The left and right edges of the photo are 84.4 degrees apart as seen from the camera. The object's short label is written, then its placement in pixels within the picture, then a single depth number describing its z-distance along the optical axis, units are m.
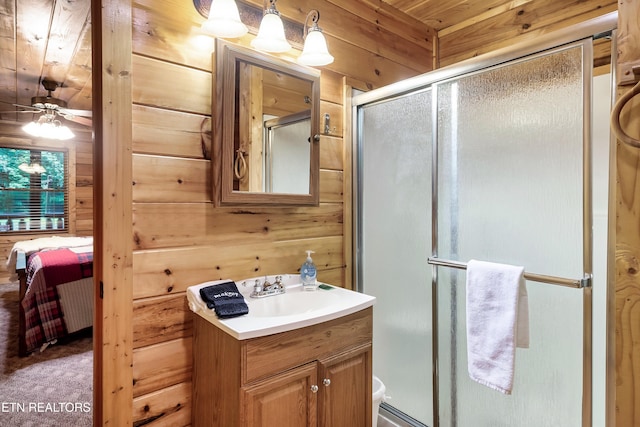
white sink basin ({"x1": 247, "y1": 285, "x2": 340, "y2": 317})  1.48
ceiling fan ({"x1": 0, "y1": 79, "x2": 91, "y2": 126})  3.34
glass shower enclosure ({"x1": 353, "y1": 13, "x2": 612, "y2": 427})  1.27
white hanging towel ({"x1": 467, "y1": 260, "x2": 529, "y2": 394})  1.33
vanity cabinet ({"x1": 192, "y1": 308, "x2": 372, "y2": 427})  1.12
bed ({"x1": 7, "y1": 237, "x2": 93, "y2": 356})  2.71
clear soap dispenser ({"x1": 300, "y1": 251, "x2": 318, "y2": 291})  1.65
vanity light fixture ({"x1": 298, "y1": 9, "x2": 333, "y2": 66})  1.63
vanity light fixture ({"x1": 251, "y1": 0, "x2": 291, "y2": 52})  1.49
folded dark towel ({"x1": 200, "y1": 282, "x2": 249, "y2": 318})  1.21
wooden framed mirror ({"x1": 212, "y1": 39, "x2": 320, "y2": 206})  1.43
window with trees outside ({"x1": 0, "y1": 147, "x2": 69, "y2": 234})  4.80
